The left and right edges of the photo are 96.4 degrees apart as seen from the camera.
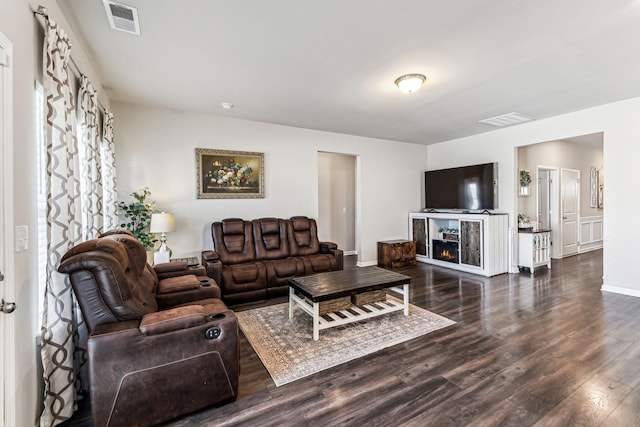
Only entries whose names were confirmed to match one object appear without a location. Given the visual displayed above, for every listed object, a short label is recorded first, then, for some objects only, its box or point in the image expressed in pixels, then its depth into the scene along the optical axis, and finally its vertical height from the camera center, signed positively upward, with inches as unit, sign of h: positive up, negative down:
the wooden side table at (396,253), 223.3 -34.4
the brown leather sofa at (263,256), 146.5 -26.2
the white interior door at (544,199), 251.4 +8.0
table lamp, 143.2 -7.7
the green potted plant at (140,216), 147.6 -1.6
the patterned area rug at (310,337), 91.7 -48.1
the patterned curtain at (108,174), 130.1 +18.4
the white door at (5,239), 51.4 -4.6
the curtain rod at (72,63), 64.1 +45.7
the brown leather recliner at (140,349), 62.4 -31.6
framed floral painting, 173.0 +24.0
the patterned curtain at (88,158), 94.7 +19.4
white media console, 198.7 -24.0
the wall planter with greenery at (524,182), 229.1 +21.3
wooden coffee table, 108.6 -32.0
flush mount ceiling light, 118.2 +53.6
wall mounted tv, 208.4 +16.8
